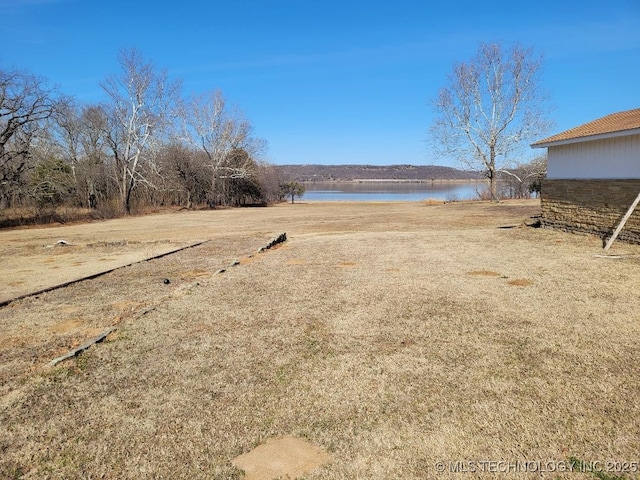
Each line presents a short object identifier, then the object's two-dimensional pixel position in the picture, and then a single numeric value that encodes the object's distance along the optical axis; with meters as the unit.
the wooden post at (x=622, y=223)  8.10
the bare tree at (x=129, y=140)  24.89
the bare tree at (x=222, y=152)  32.78
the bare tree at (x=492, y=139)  26.91
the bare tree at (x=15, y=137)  17.53
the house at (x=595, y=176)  8.83
